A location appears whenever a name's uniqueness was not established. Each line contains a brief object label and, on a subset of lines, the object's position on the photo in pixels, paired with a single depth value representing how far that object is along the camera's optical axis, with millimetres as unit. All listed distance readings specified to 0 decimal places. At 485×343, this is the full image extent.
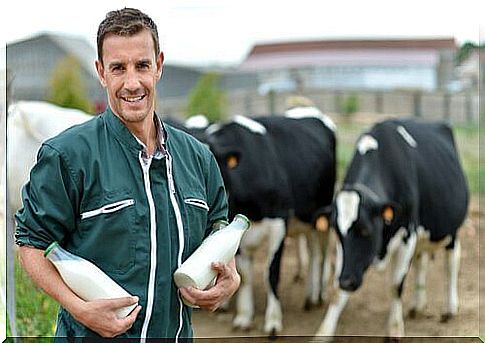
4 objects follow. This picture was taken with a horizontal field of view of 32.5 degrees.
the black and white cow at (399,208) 5031
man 1864
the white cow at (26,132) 5242
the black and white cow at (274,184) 5820
